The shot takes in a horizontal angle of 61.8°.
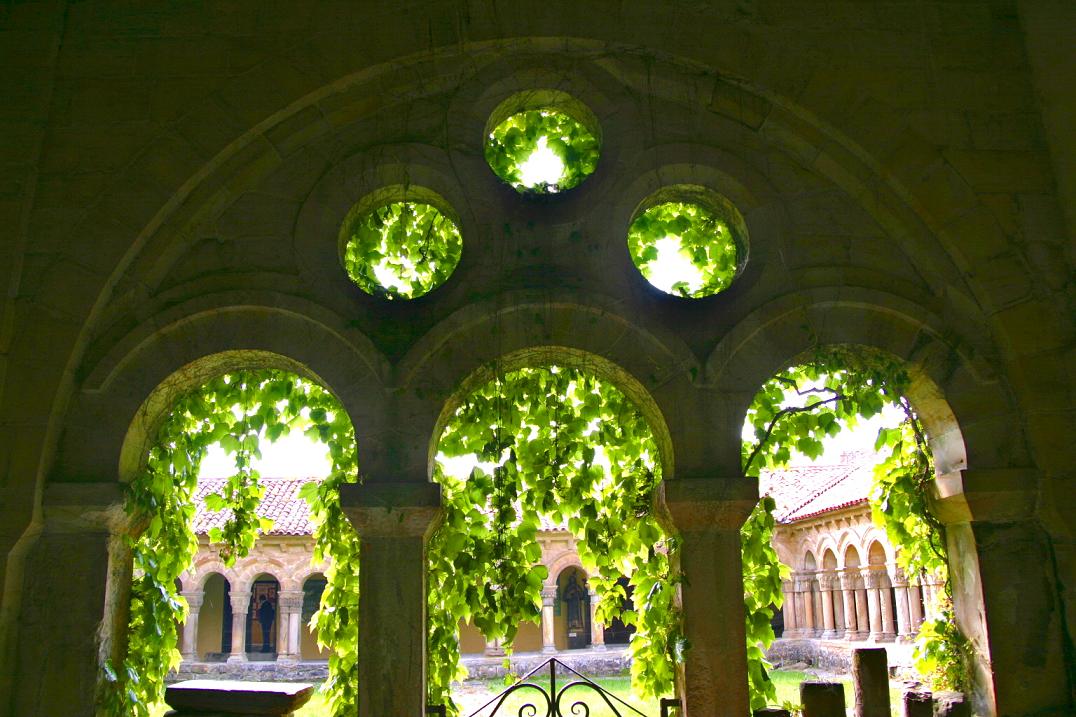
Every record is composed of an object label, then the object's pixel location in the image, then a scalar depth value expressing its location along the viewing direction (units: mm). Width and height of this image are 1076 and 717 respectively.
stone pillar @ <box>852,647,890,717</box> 3084
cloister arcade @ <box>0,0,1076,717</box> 4109
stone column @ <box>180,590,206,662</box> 19688
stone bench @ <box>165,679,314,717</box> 3881
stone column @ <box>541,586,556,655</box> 20094
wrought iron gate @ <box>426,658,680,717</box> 3930
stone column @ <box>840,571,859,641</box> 18141
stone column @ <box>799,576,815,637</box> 20172
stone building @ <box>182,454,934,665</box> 17453
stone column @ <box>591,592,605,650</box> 20828
